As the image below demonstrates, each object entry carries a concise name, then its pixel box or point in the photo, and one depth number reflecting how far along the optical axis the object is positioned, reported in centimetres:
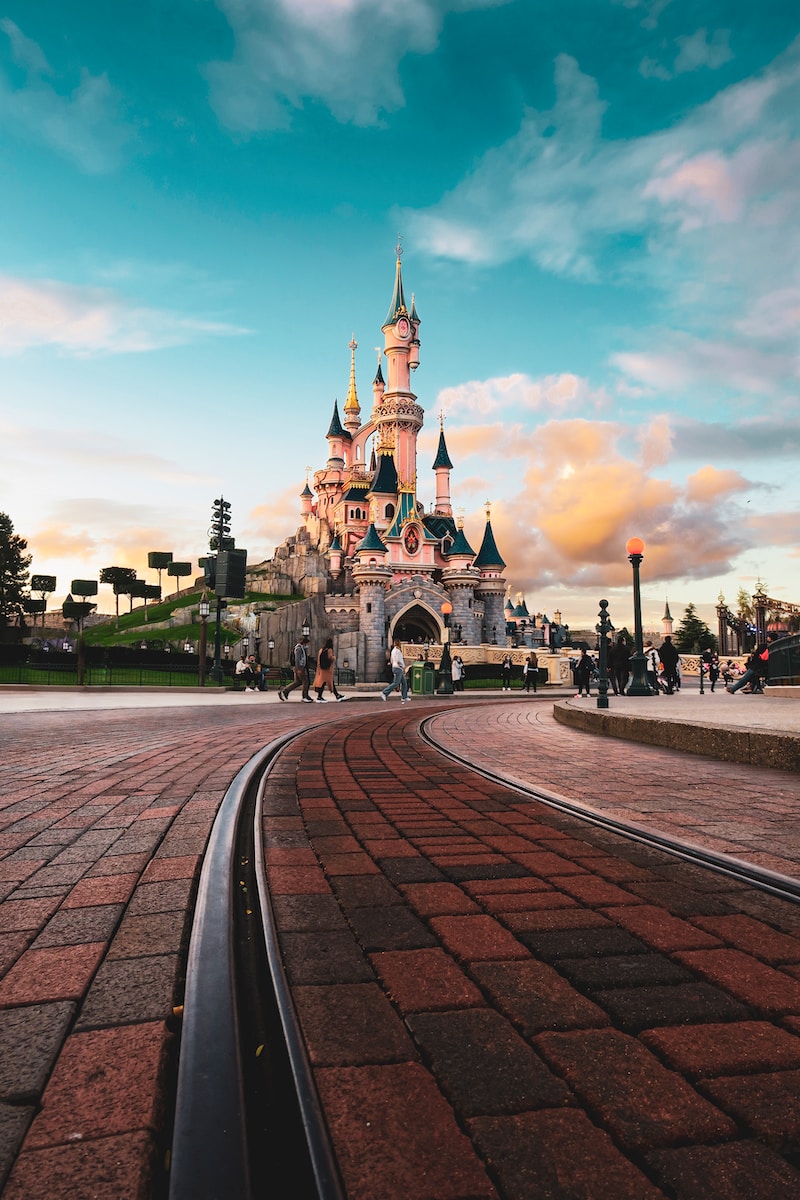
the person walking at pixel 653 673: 2383
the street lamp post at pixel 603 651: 1287
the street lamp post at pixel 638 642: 1498
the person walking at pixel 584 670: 2289
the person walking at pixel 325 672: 1933
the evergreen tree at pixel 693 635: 8834
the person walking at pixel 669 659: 2314
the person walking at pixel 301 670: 2012
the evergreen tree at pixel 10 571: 5731
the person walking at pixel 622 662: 2034
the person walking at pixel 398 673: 1919
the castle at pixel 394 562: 5928
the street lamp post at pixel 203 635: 2394
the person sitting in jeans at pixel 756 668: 1716
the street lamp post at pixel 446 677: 2663
